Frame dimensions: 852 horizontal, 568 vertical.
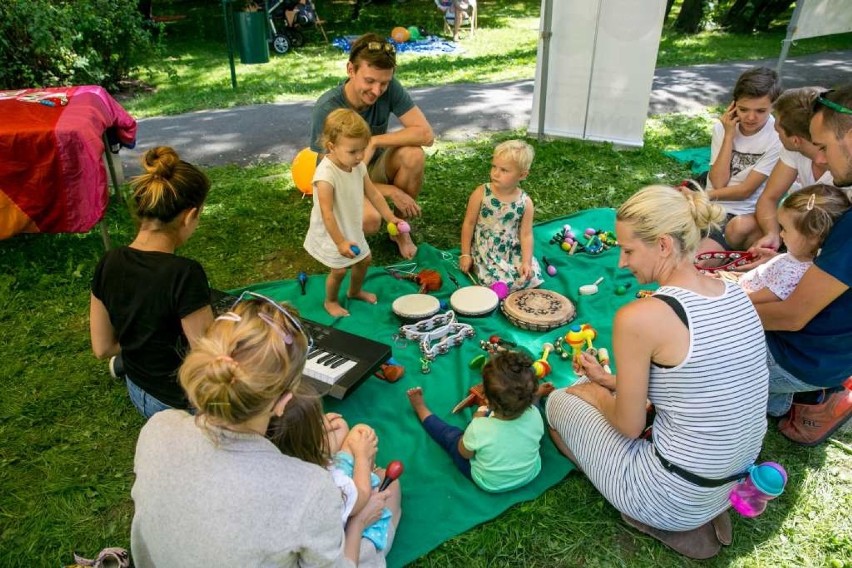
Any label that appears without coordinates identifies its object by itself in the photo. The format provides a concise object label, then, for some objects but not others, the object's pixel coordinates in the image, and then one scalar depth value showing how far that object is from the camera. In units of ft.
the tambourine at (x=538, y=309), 11.95
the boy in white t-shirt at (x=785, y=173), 10.60
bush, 22.68
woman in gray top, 4.88
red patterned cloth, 12.48
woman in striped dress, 6.61
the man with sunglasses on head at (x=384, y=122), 12.86
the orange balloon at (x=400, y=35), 47.37
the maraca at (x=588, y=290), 13.23
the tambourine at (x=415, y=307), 12.07
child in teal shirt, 7.83
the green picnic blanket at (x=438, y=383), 8.26
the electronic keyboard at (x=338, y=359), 9.46
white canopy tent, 21.11
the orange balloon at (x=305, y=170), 17.67
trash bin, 38.45
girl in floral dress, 12.75
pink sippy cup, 7.07
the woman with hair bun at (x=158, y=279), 7.19
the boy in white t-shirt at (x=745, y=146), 13.04
